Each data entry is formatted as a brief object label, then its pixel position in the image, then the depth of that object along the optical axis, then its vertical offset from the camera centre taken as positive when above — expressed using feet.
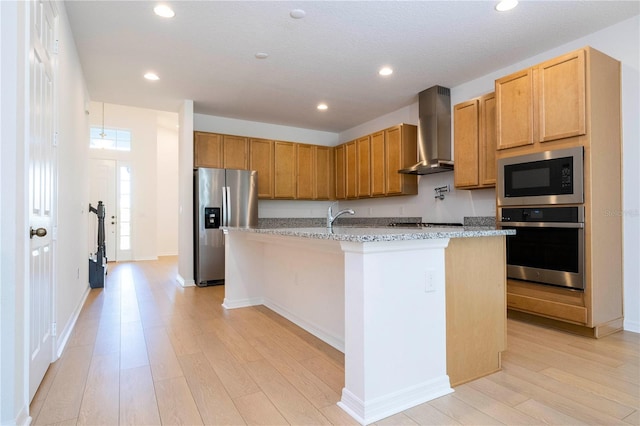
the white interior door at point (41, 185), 6.07 +0.61
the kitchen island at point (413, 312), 5.64 -1.81
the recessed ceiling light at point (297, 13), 9.07 +5.37
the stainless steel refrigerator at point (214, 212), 16.51 +0.14
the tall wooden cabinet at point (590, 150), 9.12 +1.75
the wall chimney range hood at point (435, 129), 14.48 +3.60
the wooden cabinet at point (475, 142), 12.25 +2.64
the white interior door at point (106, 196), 24.26 +1.39
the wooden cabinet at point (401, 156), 16.37 +2.80
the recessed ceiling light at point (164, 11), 8.86 +5.35
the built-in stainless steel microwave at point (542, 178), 9.33 +1.03
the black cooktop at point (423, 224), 14.84 -0.46
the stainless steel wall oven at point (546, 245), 9.38 -0.92
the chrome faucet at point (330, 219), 10.11 -0.15
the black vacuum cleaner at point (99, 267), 16.03 -2.41
